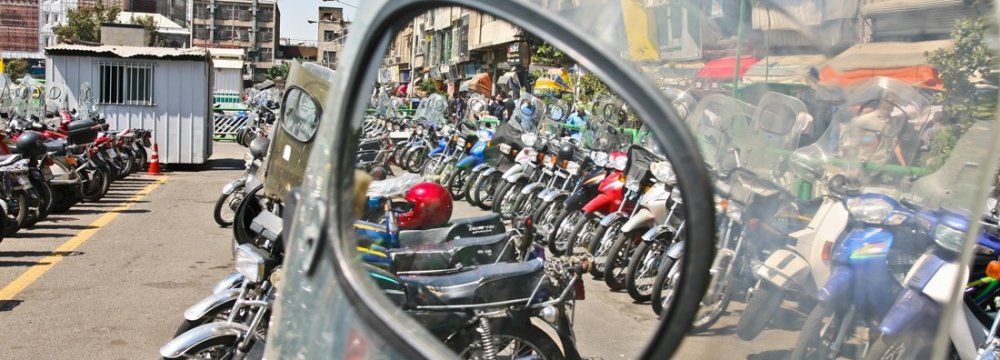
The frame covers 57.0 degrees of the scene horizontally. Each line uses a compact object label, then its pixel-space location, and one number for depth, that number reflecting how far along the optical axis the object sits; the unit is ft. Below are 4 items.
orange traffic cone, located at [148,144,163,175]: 49.49
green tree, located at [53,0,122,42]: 170.09
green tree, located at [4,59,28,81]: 168.42
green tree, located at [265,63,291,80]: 135.03
